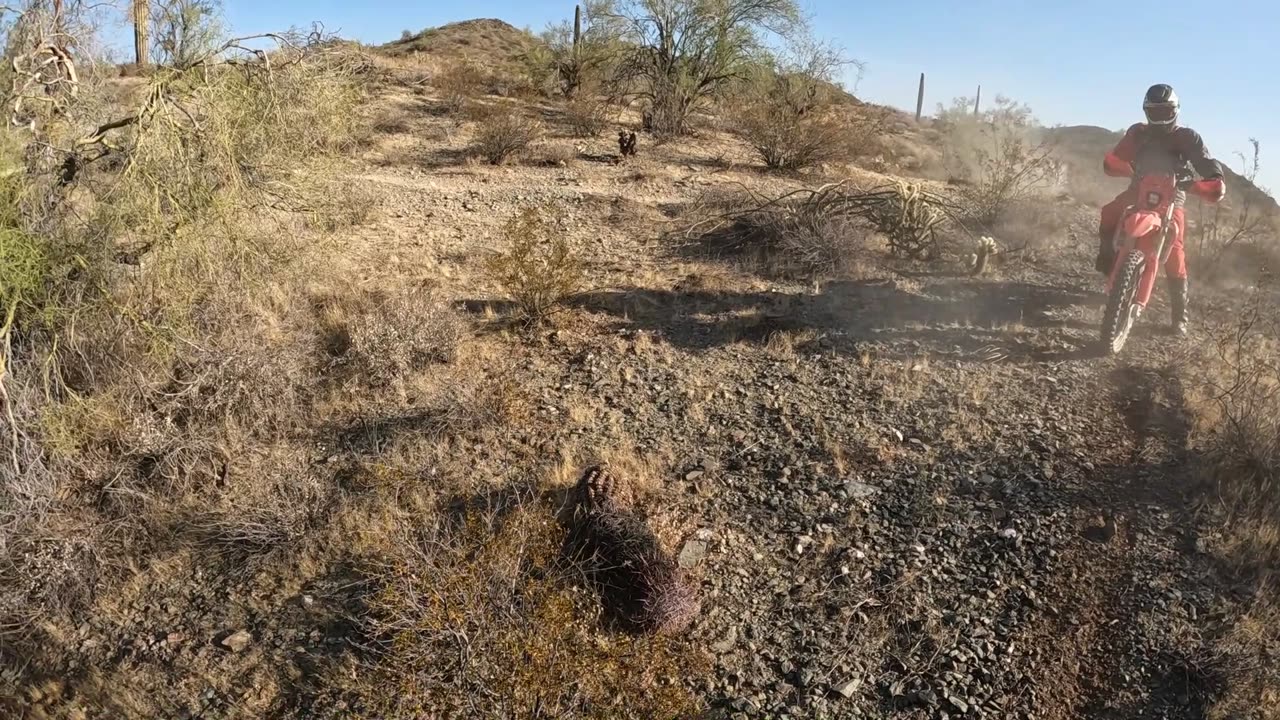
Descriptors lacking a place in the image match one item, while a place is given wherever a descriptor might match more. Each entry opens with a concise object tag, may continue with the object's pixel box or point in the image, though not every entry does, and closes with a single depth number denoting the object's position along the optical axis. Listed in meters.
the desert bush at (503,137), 12.98
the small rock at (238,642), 4.01
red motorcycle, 5.57
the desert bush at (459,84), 16.05
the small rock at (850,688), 3.56
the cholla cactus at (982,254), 7.89
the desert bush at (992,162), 9.61
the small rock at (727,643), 3.81
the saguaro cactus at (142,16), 6.61
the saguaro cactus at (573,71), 18.94
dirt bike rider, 5.61
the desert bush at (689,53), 15.52
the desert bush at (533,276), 6.88
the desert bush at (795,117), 13.00
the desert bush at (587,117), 15.05
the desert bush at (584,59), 17.89
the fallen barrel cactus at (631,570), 3.90
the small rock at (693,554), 4.29
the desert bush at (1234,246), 8.20
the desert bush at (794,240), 8.15
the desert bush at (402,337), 5.98
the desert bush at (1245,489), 3.47
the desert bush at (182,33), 6.36
